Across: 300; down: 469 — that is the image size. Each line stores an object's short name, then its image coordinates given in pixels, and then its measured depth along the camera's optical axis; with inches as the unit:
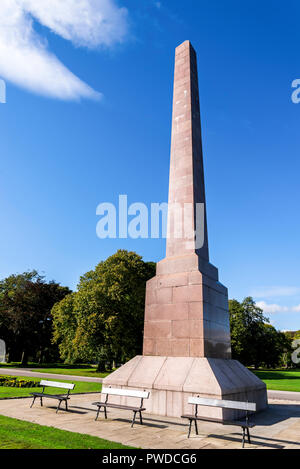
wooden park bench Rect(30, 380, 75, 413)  395.1
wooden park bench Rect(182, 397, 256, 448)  279.3
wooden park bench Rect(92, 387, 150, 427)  329.4
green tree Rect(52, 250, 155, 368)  1202.6
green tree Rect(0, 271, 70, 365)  1739.7
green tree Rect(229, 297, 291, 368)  1888.9
